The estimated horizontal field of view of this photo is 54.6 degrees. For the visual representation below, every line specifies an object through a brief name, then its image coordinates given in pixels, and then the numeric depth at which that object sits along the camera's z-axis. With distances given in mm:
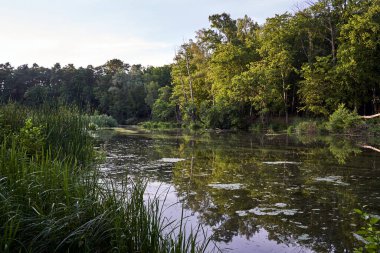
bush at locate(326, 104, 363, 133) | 21500
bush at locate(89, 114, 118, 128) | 29839
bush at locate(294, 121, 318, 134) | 23594
